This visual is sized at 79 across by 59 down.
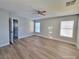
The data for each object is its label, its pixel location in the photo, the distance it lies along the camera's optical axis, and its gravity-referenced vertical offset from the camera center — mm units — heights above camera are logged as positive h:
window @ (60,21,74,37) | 3809 -43
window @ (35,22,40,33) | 6312 +65
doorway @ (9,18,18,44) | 3645 -202
